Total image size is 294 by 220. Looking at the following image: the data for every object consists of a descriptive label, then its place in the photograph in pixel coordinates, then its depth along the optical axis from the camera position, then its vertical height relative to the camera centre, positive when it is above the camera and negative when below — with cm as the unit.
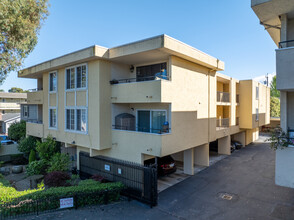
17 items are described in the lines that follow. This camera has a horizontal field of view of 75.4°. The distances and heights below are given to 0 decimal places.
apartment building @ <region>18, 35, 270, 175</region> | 1108 +60
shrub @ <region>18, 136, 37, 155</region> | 1855 -351
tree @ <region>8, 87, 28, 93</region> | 6465 +667
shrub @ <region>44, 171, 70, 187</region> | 1172 -438
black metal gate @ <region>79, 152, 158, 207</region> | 944 -379
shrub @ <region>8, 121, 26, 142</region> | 2362 -270
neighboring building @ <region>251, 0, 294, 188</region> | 611 +142
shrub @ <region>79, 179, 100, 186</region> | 1077 -422
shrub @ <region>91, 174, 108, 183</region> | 1137 -421
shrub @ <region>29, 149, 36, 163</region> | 1641 -411
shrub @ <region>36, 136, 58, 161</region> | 1534 -314
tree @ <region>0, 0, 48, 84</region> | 1274 +571
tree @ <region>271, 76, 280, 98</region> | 4441 +378
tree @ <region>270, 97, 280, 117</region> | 3541 +19
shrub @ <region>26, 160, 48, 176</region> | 1452 -452
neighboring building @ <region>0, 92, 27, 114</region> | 3972 +183
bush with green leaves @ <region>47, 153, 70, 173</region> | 1381 -397
